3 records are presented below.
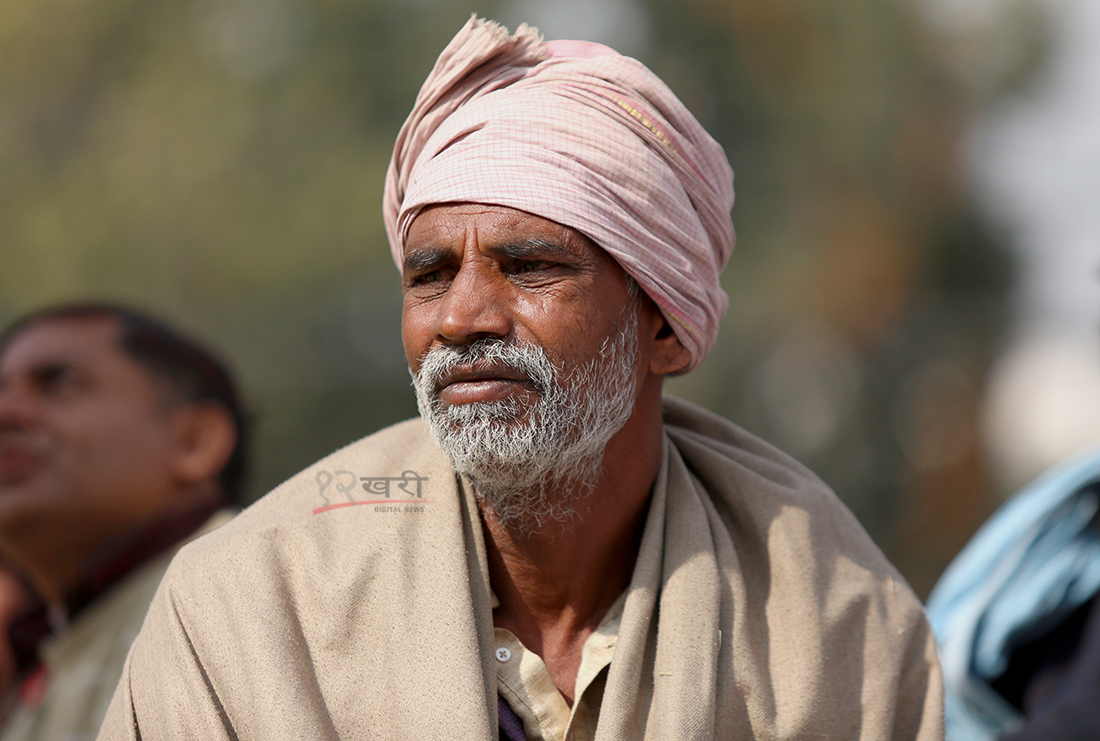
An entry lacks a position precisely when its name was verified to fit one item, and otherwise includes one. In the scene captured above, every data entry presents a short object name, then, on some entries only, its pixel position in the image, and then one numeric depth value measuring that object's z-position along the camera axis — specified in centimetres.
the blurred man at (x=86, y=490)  730
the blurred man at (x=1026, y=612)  727
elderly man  473
